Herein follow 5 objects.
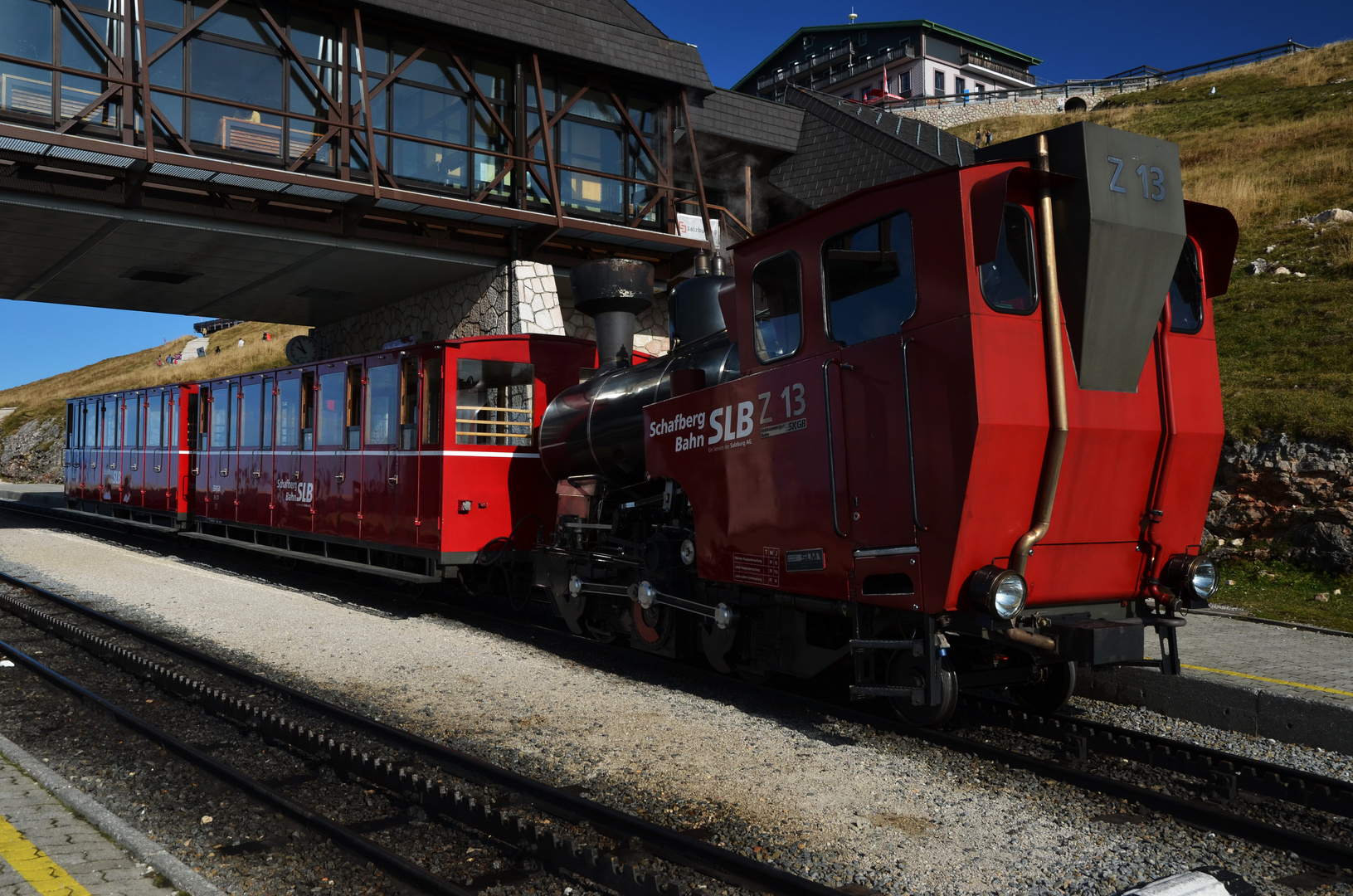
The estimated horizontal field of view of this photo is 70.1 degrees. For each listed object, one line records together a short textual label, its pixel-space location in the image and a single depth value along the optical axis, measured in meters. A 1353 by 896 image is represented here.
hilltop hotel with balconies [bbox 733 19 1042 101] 61.56
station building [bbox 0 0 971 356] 12.66
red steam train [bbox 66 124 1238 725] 4.98
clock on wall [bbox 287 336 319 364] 21.86
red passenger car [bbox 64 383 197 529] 17.33
